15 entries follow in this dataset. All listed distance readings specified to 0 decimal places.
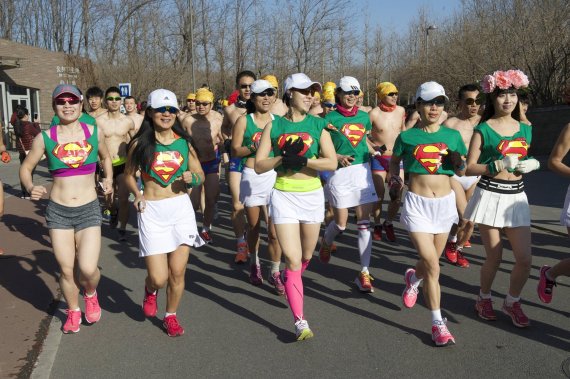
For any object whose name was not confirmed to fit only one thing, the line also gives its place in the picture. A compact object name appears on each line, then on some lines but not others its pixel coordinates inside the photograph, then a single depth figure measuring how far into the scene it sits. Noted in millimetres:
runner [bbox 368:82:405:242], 8008
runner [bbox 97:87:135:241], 8766
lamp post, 28519
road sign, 20408
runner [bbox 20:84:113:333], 4871
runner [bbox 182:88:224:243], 8477
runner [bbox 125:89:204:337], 4793
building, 30658
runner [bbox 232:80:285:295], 6031
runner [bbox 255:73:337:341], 4746
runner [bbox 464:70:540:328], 4844
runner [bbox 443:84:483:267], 7137
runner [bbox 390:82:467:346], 4688
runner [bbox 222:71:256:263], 7152
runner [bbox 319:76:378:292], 6199
